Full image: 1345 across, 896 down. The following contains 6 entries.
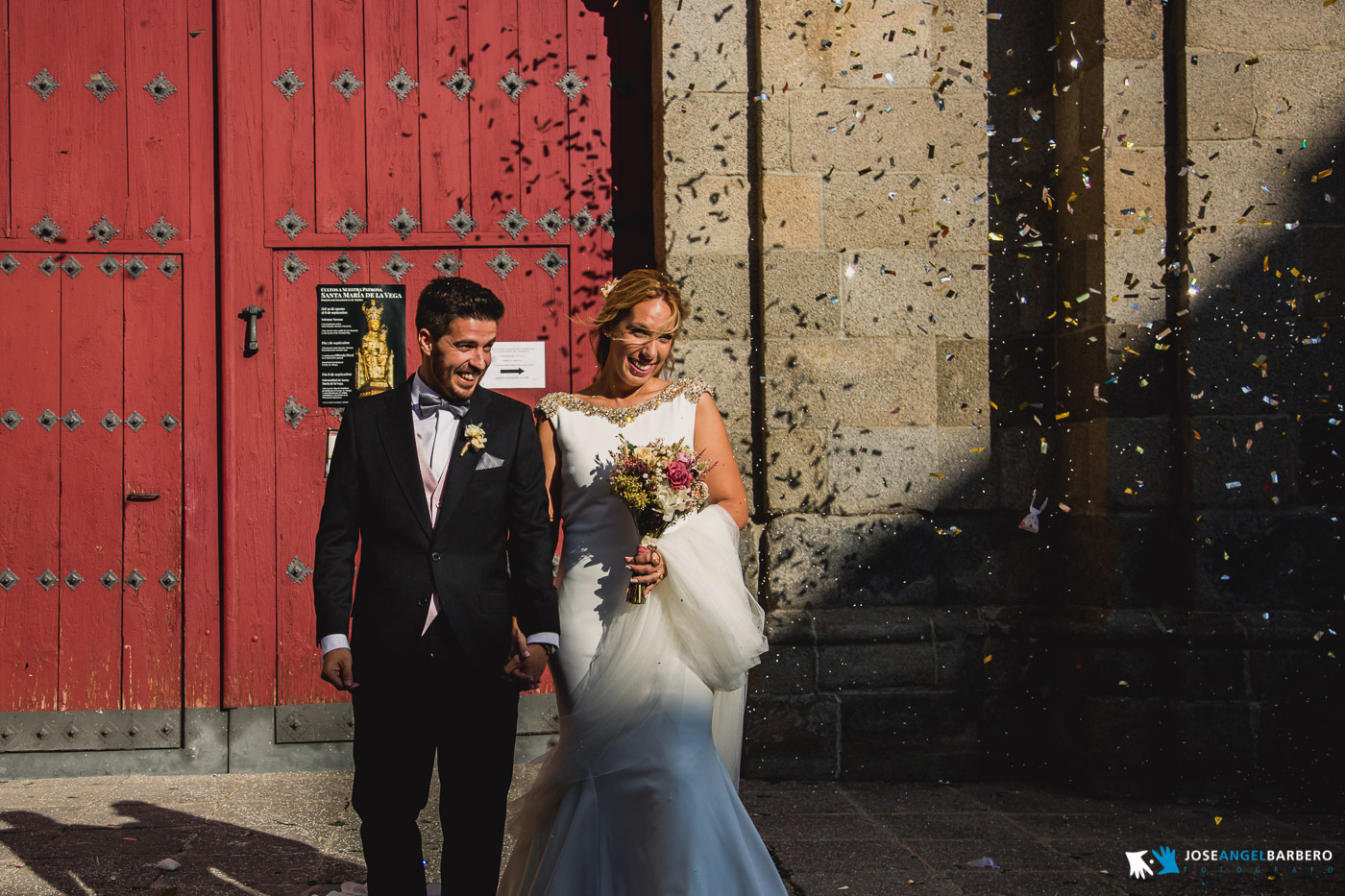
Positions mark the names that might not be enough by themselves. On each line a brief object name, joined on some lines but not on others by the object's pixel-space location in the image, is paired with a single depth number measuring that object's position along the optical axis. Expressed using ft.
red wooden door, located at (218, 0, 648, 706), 15.16
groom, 8.11
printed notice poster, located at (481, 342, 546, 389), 15.52
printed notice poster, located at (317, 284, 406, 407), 15.31
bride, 8.31
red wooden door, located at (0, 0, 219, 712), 14.89
